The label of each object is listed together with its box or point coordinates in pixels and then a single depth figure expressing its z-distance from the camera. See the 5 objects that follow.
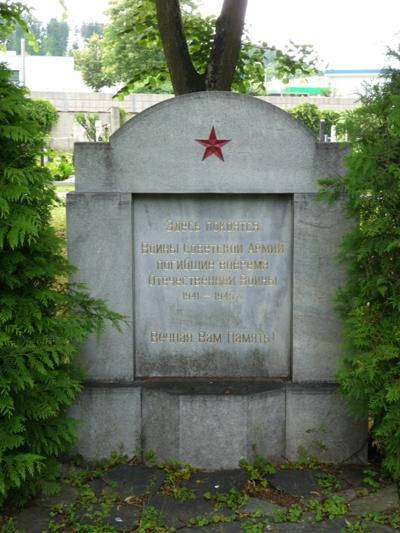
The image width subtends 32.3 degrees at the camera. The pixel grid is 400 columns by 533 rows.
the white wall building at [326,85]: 78.00
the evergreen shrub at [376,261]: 3.83
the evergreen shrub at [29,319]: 3.55
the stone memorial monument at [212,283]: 4.35
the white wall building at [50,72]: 70.75
